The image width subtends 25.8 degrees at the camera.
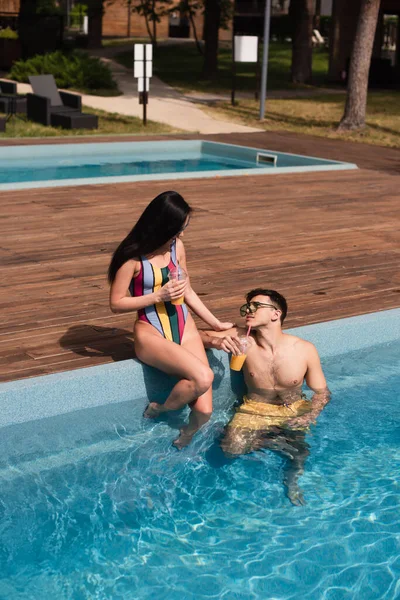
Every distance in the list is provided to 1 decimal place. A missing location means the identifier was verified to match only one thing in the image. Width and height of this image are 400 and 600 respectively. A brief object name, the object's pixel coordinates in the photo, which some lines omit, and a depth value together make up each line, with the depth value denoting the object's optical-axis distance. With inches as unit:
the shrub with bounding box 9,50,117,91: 1085.8
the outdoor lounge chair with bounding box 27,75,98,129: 764.0
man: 208.1
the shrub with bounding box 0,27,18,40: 1257.4
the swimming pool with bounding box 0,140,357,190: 624.7
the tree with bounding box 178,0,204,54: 1305.6
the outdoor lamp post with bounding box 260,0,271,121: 841.5
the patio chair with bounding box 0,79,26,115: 805.9
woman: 194.7
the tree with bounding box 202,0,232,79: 1201.8
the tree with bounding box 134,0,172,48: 1343.5
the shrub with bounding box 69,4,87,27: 2153.1
